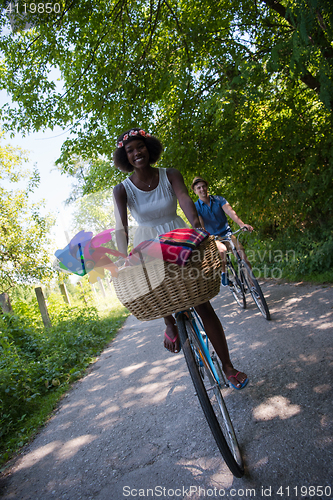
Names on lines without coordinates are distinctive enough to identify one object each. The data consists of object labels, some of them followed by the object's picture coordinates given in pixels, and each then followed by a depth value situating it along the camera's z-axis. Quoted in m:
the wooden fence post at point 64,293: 10.70
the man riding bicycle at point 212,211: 5.46
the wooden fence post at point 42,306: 7.52
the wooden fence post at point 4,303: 6.78
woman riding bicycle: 2.63
